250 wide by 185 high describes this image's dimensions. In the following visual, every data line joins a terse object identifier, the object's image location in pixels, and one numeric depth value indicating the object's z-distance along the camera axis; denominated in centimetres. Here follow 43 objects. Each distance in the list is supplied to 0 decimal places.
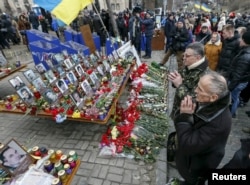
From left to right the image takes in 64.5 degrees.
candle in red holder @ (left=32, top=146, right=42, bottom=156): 260
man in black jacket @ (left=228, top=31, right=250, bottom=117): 372
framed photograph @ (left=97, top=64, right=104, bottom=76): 519
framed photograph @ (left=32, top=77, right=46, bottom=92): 412
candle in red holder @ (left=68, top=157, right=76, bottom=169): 247
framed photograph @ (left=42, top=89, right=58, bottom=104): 388
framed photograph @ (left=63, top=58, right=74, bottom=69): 550
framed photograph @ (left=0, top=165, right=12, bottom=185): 222
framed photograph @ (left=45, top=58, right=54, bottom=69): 593
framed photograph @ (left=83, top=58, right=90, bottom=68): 571
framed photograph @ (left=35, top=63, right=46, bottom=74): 527
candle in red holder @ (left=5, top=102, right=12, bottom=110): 404
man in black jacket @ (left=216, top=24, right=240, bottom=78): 466
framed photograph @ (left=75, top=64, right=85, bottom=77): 507
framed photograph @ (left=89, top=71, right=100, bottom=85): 466
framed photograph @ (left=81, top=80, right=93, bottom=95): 421
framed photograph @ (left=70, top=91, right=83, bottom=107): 383
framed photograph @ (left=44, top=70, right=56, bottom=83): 463
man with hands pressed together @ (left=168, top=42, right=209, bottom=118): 287
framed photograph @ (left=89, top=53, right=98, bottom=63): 603
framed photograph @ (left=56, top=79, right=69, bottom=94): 410
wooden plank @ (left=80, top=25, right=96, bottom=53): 866
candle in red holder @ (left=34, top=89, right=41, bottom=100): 412
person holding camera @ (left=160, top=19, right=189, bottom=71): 709
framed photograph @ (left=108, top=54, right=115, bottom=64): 590
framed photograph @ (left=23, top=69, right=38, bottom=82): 432
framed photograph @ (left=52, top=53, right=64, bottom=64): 607
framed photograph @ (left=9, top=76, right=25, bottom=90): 390
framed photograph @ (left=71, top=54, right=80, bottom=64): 580
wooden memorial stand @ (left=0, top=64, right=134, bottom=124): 365
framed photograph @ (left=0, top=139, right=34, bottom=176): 223
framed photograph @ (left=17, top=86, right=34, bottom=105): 382
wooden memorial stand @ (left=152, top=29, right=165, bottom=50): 1064
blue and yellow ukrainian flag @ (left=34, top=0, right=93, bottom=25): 538
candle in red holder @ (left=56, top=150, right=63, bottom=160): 259
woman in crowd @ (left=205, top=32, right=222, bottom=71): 543
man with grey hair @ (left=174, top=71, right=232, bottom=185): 186
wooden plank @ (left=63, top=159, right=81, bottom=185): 234
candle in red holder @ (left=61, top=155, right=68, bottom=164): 248
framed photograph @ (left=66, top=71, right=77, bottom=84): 463
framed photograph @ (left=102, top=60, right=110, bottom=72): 542
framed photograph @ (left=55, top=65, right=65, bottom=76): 514
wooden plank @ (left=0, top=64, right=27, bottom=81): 558
